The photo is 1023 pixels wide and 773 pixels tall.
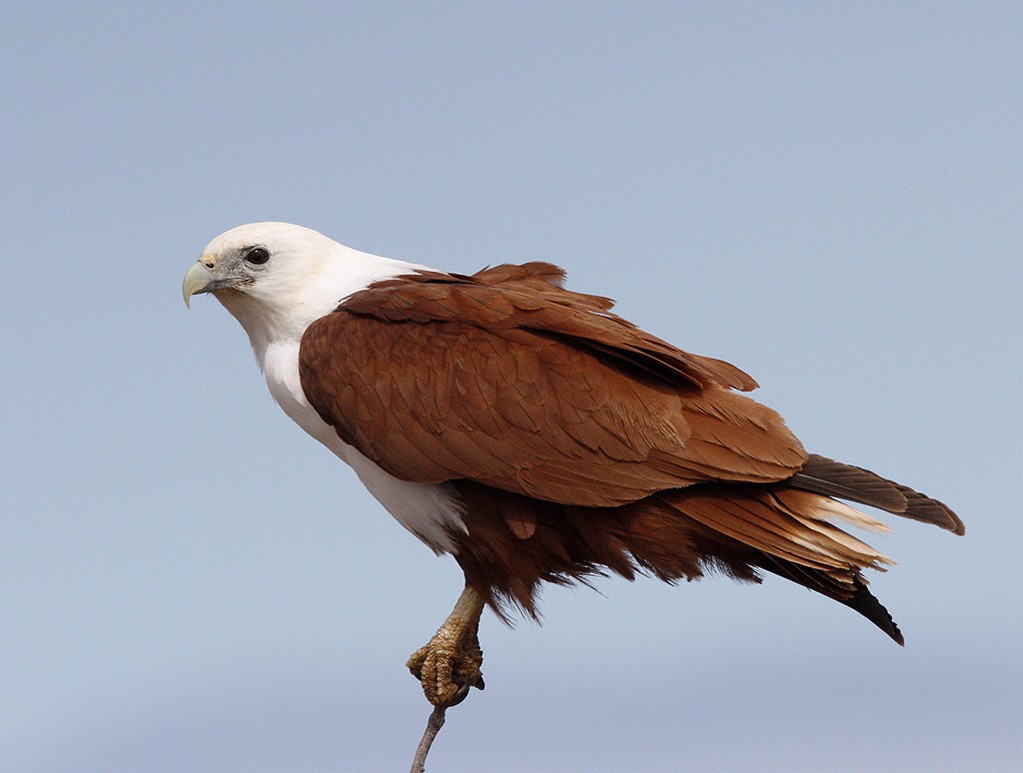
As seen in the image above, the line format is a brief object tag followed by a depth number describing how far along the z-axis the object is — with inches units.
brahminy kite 376.2
